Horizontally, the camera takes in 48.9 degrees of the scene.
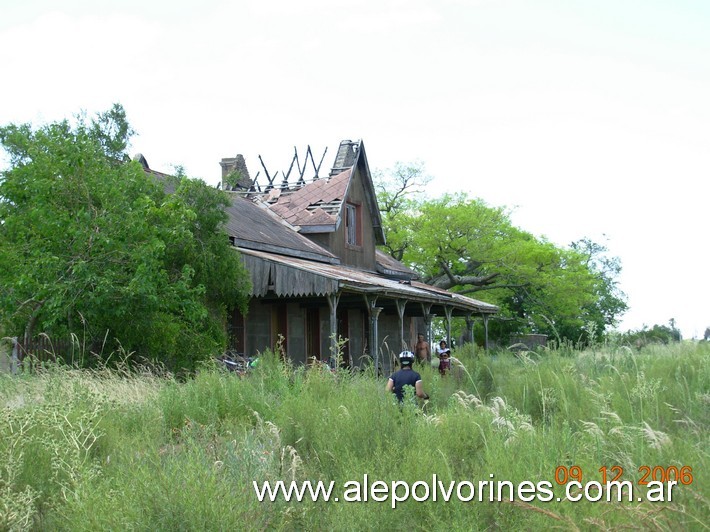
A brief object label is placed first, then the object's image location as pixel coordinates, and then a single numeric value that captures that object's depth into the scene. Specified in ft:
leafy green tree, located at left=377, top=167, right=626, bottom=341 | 116.16
